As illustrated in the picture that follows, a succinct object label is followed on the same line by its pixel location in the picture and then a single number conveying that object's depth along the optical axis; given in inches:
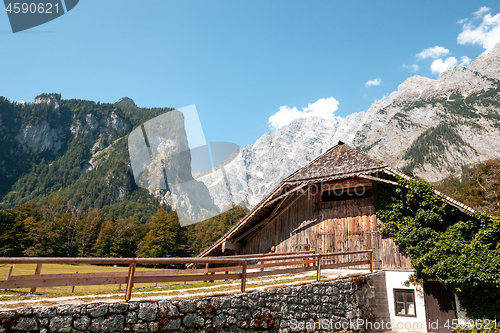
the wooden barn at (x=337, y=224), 474.3
